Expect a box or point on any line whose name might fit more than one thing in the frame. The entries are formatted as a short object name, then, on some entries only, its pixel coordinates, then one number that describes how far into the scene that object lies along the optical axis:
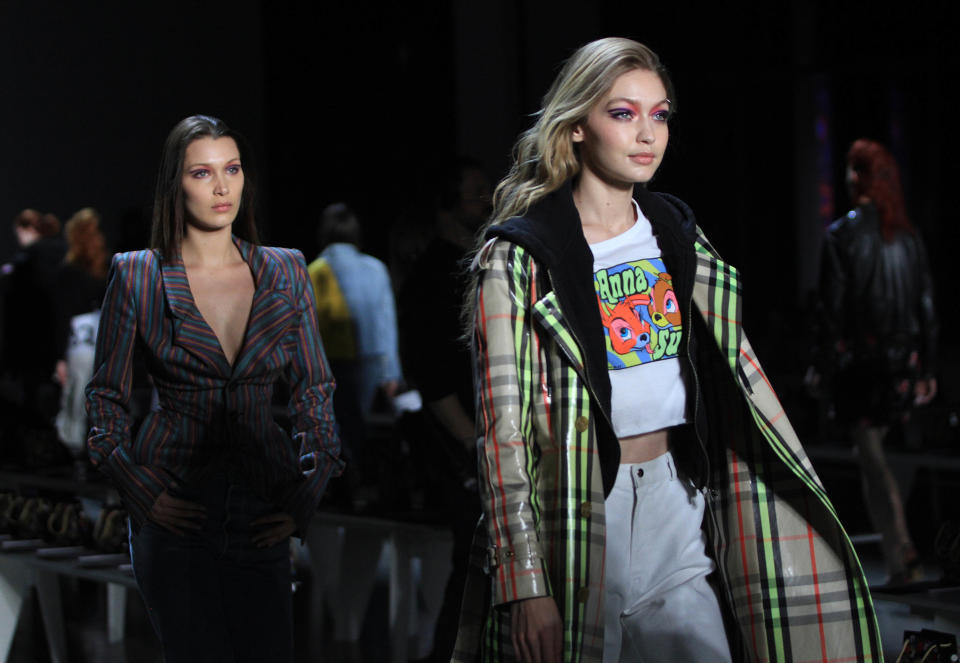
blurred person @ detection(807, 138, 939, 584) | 11.21
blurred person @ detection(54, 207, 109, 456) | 15.77
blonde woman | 4.47
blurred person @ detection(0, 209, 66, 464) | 17.69
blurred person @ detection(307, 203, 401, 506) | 13.91
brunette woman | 5.71
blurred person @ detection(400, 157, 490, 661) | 7.85
